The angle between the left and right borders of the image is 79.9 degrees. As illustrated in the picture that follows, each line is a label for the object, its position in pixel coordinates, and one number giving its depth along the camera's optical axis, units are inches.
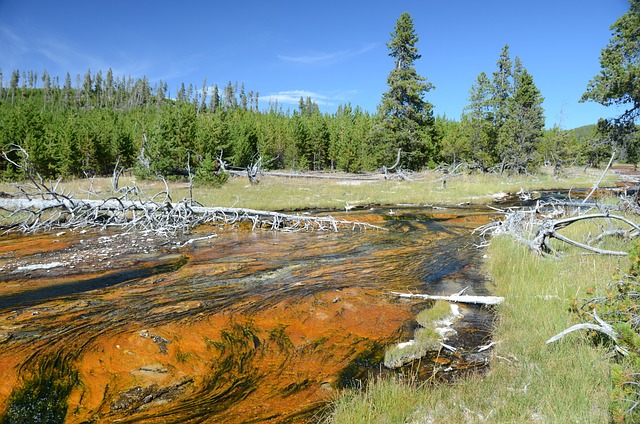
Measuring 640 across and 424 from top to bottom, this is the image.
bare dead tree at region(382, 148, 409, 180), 1417.3
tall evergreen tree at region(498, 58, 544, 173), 1470.2
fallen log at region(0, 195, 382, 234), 592.1
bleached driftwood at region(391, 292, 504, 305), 279.1
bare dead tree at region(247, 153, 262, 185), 1268.5
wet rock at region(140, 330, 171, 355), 219.3
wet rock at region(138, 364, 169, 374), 198.4
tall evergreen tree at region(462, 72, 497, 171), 1537.9
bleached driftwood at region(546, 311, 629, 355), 149.8
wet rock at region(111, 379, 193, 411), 171.3
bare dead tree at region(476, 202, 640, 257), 301.7
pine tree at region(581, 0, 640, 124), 563.5
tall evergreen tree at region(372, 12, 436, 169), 1408.7
